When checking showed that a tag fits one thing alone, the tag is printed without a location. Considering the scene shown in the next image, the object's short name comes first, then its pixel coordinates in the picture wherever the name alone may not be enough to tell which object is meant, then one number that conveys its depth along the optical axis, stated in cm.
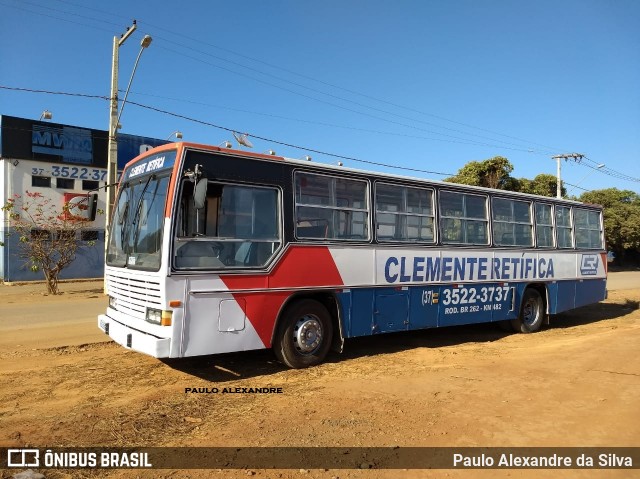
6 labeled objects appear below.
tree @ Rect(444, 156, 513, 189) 3391
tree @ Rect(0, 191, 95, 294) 1756
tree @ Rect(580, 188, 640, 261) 4141
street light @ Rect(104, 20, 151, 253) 1648
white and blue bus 595
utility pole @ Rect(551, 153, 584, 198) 3705
